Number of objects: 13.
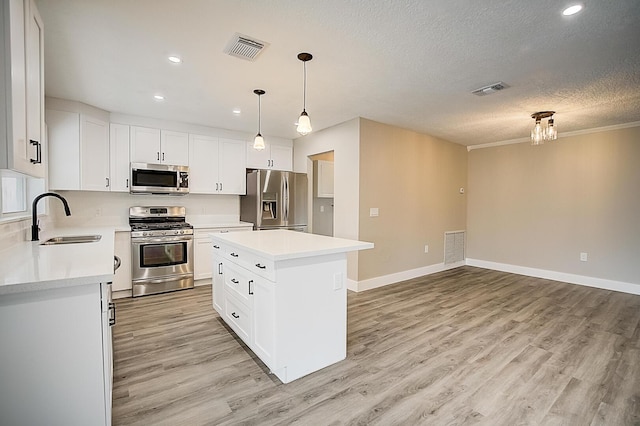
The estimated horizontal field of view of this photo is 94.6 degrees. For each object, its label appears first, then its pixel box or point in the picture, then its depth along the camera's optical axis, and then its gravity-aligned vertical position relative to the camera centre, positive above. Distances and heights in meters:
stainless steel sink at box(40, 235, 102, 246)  2.56 -0.32
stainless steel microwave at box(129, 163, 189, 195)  4.05 +0.37
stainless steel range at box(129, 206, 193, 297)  3.92 -0.65
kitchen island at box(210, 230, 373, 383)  2.04 -0.71
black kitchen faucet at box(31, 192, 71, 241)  2.39 -0.17
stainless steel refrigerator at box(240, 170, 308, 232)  4.81 +0.10
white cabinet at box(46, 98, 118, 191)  3.48 +0.72
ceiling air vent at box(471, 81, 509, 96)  2.95 +1.23
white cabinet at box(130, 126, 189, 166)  4.15 +0.86
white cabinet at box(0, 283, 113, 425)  1.24 -0.67
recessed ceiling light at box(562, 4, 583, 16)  1.76 +1.21
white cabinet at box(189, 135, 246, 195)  4.59 +0.65
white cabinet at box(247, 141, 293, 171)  5.09 +0.88
